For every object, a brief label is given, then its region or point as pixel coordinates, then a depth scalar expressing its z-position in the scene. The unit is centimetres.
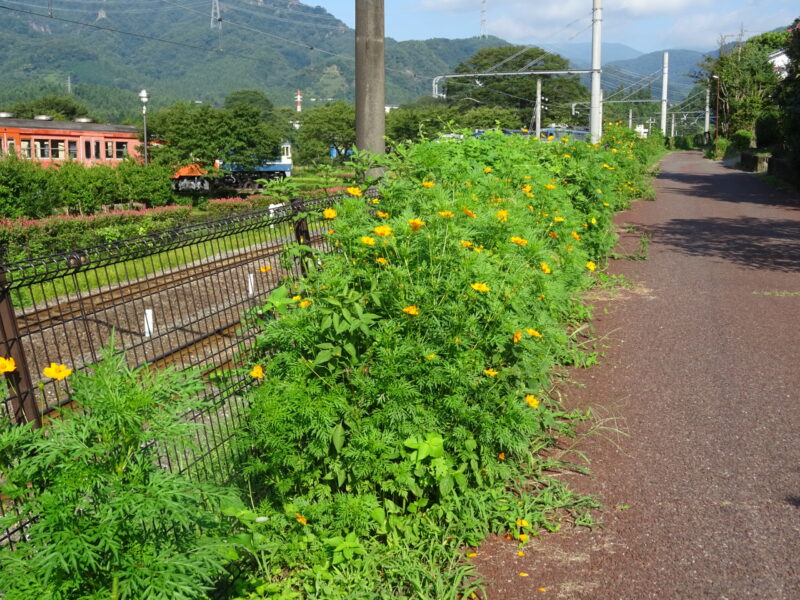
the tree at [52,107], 9651
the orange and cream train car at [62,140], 3534
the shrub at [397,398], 337
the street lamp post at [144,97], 3843
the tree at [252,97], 14704
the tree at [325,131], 8294
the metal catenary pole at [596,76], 1809
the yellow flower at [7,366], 225
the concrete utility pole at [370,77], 578
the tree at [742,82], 4578
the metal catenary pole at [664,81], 5491
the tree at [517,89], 10275
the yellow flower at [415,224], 363
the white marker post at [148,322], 361
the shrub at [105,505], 204
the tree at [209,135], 5081
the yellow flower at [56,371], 227
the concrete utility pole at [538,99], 3731
